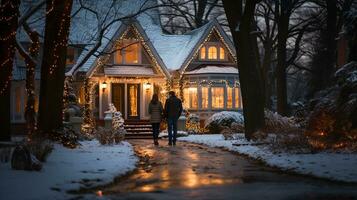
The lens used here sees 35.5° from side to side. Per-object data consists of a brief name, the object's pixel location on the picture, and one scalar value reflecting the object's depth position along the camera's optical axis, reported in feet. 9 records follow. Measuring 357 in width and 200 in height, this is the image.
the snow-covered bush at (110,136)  61.16
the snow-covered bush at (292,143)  49.80
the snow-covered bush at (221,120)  96.37
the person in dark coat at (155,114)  67.41
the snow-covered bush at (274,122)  67.21
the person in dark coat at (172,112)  66.23
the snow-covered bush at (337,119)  50.85
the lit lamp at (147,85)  110.93
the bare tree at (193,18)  157.89
